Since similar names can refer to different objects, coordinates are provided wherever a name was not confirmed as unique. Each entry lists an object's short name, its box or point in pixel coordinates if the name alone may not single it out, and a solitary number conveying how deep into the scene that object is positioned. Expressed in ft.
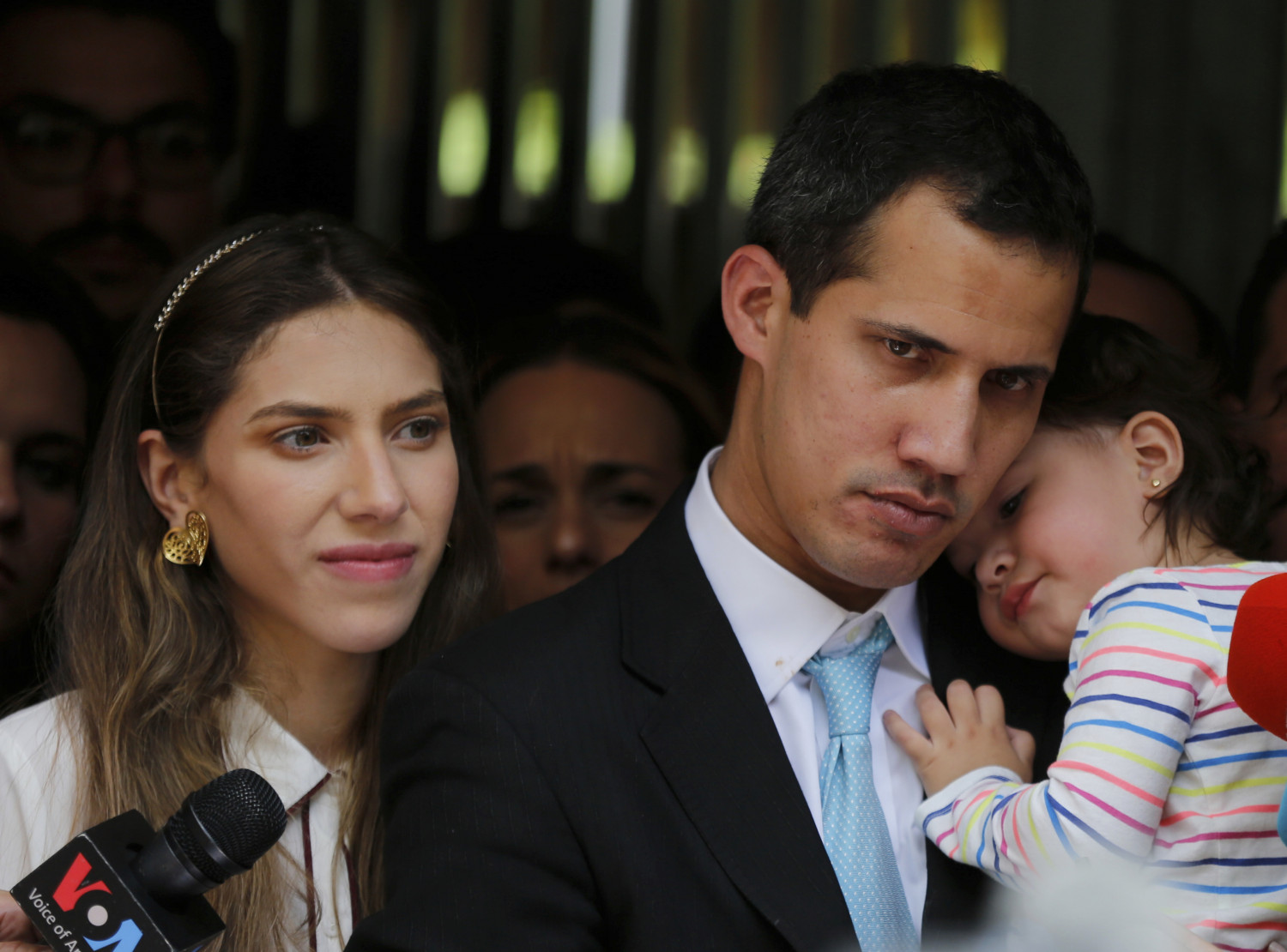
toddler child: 15.19
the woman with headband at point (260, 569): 15.62
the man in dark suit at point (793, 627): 15.22
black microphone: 14.88
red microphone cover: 14.88
